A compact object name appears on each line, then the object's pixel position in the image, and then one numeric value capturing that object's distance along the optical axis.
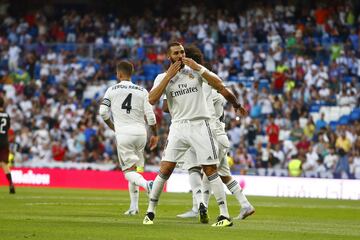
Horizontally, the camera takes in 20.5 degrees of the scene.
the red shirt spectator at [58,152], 35.03
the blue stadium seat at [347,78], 33.84
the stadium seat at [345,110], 32.78
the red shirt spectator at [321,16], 36.91
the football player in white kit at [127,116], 16.72
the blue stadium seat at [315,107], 33.28
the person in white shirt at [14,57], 40.00
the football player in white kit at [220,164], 14.72
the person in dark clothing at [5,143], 23.77
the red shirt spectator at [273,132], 32.41
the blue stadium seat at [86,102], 37.20
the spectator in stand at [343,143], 30.80
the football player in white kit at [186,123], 13.66
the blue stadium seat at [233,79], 35.81
